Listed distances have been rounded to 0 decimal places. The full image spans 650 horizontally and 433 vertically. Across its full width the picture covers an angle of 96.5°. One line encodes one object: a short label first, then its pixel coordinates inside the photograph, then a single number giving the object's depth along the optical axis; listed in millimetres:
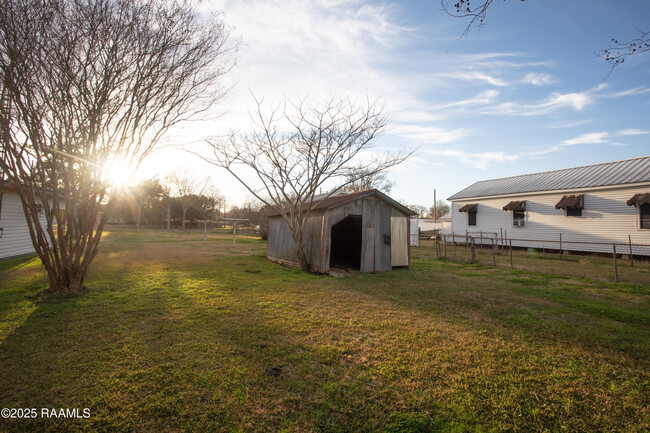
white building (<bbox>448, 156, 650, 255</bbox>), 14945
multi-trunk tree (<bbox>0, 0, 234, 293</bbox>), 5801
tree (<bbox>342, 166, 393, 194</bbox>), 10930
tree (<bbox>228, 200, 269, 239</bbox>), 30698
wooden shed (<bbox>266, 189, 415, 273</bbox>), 10492
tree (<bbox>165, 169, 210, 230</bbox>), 46531
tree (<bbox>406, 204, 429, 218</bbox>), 69650
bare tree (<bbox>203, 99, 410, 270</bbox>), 10648
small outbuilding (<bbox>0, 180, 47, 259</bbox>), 11750
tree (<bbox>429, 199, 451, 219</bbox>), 69706
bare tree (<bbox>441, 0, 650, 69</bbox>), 3341
